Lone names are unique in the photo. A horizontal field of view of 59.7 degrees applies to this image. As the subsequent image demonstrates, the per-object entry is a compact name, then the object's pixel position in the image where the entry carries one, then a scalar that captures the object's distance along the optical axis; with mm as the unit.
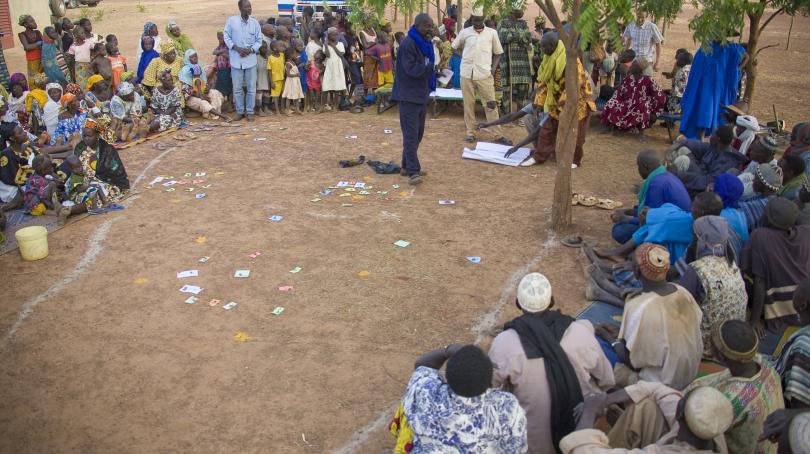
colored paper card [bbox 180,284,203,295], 6803
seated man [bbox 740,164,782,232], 6238
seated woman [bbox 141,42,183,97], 13125
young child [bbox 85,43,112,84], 12742
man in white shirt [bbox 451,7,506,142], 11555
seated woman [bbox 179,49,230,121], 13258
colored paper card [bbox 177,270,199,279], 7125
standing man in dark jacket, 9266
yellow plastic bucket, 7445
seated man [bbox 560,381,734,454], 3098
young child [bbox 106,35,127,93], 13320
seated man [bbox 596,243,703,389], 4379
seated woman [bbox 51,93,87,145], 10680
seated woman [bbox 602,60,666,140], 11391
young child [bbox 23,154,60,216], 8852
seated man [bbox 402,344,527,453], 3209
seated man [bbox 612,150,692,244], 6672
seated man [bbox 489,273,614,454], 3859
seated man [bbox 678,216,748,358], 4984
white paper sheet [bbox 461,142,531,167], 10492
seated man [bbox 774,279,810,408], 3895
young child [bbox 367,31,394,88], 13914
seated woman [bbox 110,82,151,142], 11820
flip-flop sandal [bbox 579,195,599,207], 8734
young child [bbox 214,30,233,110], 13773
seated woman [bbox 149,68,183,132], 12680
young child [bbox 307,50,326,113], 13656
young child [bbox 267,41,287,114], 13320
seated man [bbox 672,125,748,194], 7441
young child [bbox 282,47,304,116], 13398
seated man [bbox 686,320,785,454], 3568
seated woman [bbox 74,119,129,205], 9109
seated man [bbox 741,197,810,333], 5355
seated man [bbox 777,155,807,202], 6301
